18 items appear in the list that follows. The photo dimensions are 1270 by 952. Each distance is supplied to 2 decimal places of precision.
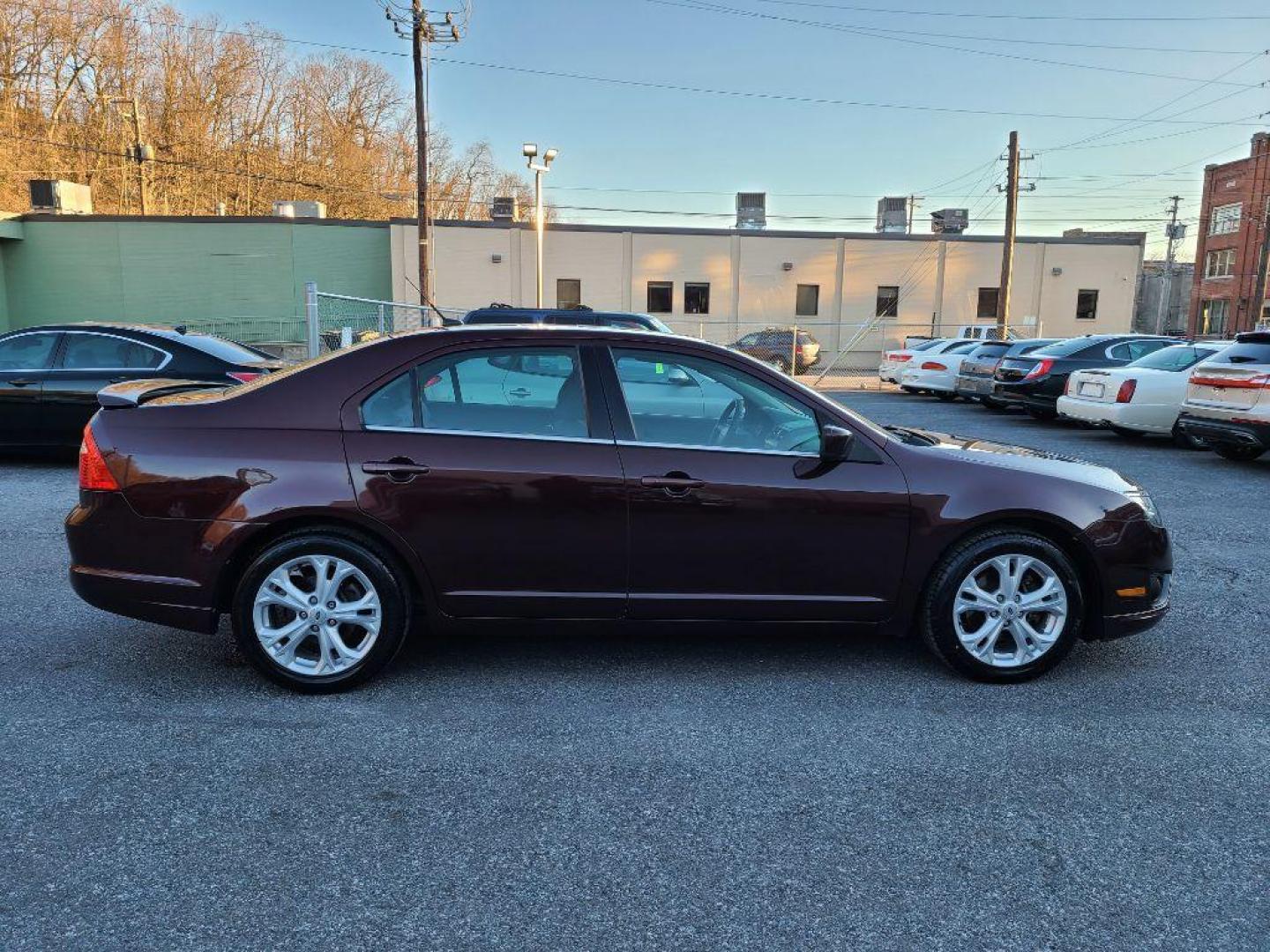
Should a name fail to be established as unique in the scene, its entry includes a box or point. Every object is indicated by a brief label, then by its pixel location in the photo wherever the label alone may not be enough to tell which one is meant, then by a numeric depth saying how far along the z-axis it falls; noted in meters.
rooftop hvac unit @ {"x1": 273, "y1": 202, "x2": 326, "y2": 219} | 31.53
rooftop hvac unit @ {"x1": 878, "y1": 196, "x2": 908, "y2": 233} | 39.16
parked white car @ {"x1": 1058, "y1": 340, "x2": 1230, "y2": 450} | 11.92
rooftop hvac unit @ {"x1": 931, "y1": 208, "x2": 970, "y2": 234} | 36.75
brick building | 46.12
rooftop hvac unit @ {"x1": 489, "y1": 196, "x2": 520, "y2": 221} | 34.00
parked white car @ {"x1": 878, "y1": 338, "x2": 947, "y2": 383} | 22.88
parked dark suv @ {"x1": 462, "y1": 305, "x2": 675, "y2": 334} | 10.19
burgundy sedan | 3.72
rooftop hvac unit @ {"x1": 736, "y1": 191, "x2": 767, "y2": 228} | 37.75
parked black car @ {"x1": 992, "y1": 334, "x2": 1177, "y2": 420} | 14.68
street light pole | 23.20
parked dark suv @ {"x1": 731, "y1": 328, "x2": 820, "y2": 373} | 26.52
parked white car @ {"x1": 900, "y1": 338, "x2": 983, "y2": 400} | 21.03
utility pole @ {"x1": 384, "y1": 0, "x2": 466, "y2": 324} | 22.12
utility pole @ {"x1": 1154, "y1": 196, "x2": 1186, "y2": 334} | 55.82
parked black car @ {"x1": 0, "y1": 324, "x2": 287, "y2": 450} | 8.70
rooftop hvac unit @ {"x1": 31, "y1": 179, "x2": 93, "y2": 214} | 31.08
